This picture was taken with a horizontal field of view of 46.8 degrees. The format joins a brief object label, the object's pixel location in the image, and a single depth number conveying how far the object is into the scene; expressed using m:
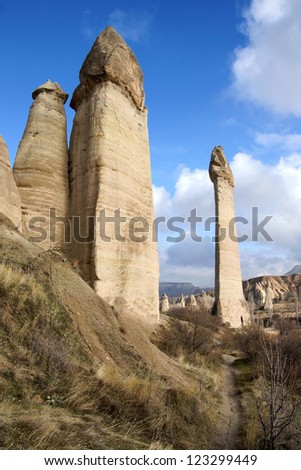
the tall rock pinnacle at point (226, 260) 23.88
